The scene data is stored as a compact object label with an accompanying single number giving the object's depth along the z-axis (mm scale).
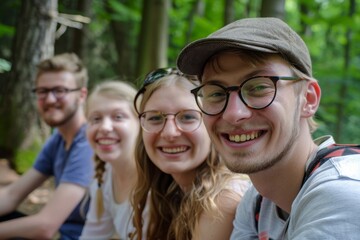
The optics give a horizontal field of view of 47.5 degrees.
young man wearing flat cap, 1396
